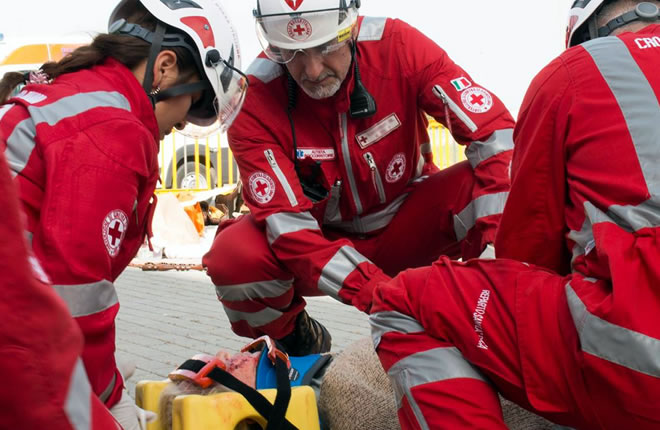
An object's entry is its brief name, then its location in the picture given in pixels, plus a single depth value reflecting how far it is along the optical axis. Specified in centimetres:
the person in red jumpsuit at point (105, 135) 181
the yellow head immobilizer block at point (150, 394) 249
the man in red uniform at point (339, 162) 316
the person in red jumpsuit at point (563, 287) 164
